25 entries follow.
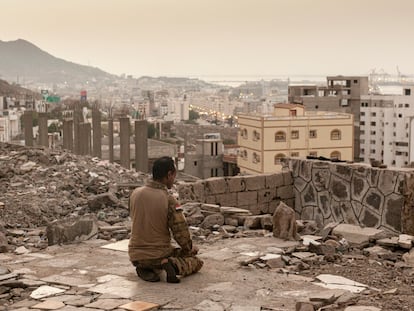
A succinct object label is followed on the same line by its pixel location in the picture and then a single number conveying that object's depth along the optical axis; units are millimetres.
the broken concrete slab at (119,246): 8016
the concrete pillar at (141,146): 23391
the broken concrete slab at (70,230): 8484
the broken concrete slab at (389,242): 7973
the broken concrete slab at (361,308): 5184
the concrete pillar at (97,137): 26922
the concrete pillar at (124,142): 24703
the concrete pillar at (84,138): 26702
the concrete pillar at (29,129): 23781
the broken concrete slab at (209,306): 5539
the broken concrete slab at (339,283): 6117
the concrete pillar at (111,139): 28377
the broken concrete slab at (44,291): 6039
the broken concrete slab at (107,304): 5609
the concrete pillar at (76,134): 26900
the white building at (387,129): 59750
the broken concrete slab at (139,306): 5492
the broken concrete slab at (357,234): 8203
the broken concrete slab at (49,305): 5645
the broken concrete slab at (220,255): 7512
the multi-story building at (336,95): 64688
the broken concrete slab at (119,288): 6000
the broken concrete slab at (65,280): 6457
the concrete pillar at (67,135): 27536
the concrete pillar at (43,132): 25797
